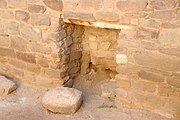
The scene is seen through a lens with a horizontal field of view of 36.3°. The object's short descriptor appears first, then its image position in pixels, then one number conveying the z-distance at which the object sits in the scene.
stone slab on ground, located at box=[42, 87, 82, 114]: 3.29
